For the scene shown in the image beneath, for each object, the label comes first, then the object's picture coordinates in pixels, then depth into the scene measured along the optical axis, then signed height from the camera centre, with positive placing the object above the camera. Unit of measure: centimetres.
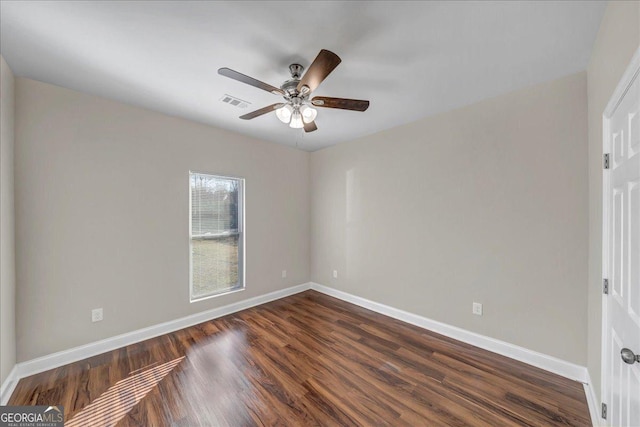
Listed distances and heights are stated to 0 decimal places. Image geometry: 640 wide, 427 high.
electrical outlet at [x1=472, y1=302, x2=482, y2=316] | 252 -101
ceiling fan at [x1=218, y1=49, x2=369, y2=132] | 164 +88
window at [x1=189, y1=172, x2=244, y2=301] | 318 -30
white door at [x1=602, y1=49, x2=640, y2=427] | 106 -21
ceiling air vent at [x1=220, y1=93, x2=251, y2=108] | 241 +115
